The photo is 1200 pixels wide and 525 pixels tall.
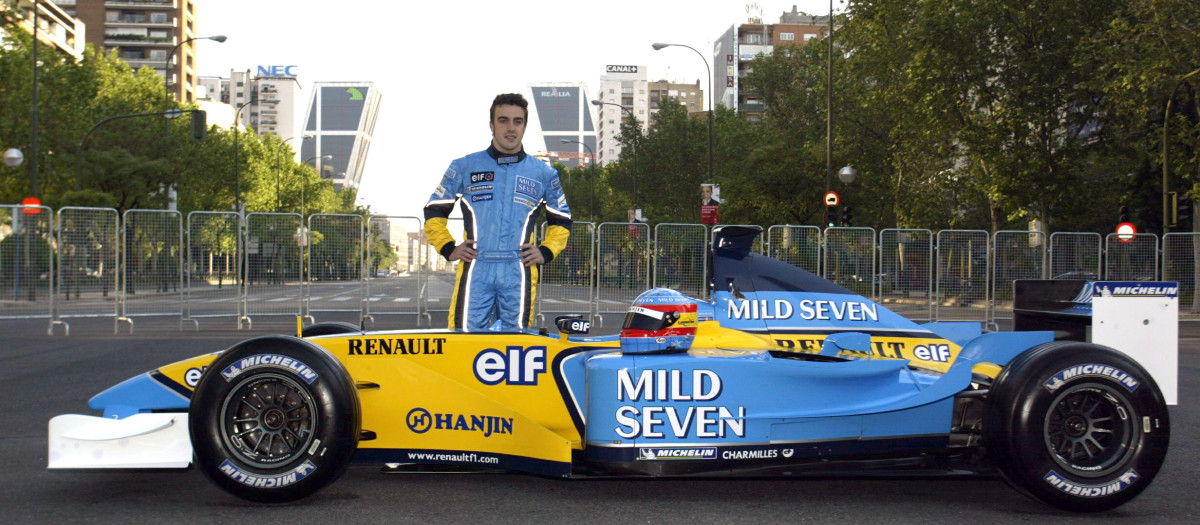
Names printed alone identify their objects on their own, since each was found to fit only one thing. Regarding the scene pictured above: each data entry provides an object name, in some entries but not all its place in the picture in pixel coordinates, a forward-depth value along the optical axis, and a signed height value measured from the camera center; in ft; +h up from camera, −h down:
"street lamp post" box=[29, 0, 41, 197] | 92.53 +8.32
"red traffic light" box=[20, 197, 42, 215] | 51.49 +2.59
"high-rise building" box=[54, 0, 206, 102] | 339.79 +79.80
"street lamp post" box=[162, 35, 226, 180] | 119.57 +22.76
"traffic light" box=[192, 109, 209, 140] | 104.27 +14.05
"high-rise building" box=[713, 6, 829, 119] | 395.67 +88.79
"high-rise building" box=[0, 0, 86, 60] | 237.66 +59.15
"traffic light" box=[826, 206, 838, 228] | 81.10 +3.77
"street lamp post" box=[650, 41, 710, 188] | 122.01 +15.93
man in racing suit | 19.47 +0.67
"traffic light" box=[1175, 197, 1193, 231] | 84.53 +4.85
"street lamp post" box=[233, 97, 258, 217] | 166.71 +15.09
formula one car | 13.50 -2.17
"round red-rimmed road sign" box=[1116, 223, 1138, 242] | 76.84 +2.73
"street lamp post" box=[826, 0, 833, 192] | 94.60 +11.85
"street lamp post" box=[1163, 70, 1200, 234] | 76.67 +12.33
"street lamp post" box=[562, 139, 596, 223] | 265.34 +17.76
